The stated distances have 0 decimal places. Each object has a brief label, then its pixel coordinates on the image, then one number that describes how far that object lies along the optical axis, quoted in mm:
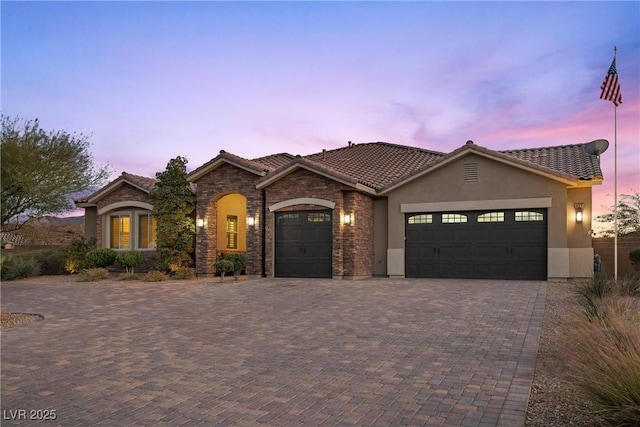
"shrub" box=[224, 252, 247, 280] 19156
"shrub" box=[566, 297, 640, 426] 3980
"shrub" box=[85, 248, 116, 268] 21875
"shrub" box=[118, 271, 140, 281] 19734
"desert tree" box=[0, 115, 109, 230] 18969
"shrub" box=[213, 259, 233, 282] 18328
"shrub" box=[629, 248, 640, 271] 17688
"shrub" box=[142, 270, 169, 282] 19016
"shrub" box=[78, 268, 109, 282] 19297
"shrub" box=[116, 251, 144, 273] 21188
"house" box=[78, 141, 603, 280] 17156
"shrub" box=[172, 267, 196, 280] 19906
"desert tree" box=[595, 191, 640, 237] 29266
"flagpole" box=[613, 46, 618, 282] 15188
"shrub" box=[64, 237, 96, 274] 22734
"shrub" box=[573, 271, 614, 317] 10025
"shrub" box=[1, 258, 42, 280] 20812
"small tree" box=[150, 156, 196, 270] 20641
